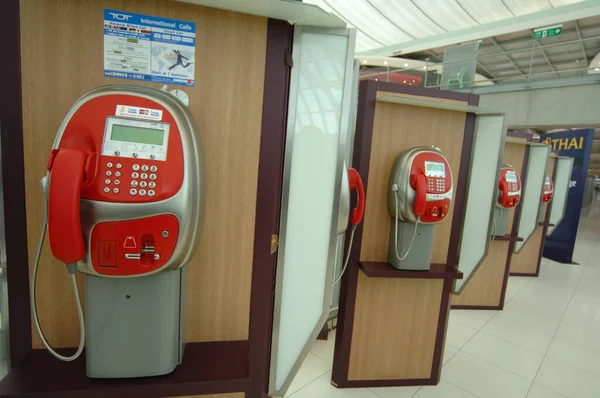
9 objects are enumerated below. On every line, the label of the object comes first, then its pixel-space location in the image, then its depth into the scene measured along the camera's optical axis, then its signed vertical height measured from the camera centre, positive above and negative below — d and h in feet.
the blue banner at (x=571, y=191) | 20.08 -0.51
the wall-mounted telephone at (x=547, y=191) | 16.00 -0.52
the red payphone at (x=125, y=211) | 2.41 -0.48
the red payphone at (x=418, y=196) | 6.48 -0.52
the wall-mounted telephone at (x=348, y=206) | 5.24 -0.71
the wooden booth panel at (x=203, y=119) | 3.05 +0.34
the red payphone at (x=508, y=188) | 11.60 -0.36
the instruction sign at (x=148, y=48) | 3.11 +1.03
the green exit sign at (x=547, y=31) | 20.85 +9.88
